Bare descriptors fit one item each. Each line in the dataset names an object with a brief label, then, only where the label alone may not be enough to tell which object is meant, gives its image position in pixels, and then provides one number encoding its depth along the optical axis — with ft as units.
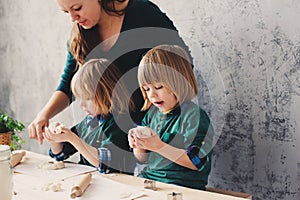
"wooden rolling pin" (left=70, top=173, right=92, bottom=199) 4.49
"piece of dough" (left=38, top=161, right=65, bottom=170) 5.45
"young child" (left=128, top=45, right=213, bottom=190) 5.18
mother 6.15
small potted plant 6.93
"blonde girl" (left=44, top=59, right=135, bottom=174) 5.62
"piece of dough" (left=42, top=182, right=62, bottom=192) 4.71
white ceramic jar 3.62
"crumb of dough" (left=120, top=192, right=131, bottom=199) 4.48
